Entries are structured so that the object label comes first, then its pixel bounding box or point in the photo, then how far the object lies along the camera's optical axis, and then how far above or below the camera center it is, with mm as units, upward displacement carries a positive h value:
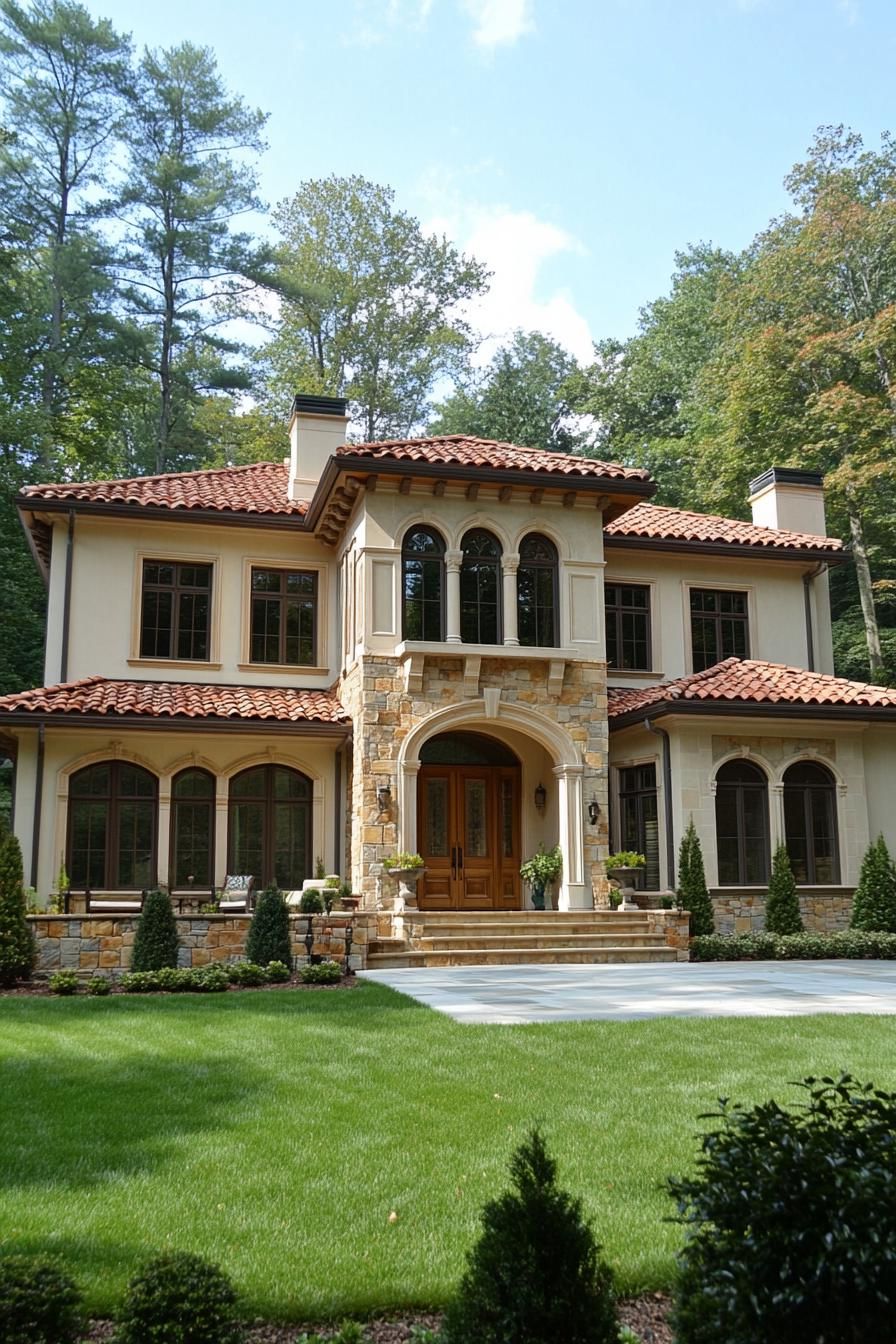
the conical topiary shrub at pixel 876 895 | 17125 -580
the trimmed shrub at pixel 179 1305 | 3213 -1223
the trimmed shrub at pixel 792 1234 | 2740 -903
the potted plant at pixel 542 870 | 17250 -165
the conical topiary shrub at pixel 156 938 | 12641 -806
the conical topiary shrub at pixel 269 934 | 12992 -798
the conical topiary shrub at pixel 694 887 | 16828 -426
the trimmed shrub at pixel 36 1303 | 3176 -1204
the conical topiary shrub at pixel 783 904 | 16953 -687
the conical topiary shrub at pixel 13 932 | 12109 -699
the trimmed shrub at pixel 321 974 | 12305 -1178
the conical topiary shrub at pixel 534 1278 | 2934 -1061
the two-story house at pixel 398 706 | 17000 +2253
